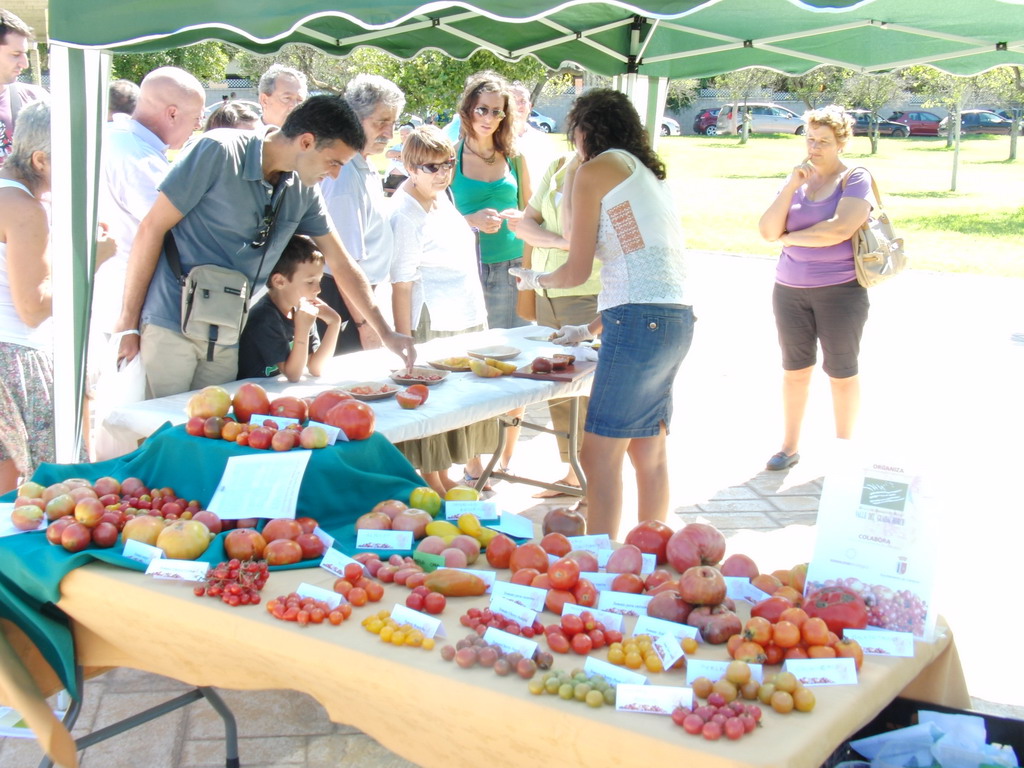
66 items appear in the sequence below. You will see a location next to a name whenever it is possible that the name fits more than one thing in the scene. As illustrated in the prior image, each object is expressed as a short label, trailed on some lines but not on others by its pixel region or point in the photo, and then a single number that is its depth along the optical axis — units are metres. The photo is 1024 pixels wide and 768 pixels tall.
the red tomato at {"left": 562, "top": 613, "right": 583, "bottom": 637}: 1.88
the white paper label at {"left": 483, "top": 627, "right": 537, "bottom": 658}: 1.81
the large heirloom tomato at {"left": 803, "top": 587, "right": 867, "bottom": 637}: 1.90
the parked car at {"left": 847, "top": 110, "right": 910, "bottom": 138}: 37.47
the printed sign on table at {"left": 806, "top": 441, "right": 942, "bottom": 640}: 1.89
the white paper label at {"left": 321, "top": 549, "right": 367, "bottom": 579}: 2.21
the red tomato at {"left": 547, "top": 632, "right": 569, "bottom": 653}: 1.86
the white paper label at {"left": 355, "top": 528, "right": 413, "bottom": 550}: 2.32
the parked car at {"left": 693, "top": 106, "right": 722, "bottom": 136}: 38.16
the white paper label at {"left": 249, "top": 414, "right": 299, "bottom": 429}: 2.68
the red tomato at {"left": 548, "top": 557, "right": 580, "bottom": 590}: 2.05
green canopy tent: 3.04
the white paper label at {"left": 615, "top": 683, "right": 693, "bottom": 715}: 1.64
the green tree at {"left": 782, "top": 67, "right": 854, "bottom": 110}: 30.64
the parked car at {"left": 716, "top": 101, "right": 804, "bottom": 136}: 36.41
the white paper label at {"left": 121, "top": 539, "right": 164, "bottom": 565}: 2.21
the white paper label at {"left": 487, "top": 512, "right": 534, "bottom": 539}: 2.49
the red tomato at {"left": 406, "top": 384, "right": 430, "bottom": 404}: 3.26
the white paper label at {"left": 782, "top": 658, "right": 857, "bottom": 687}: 1.74
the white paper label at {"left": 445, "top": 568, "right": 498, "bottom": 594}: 2.17
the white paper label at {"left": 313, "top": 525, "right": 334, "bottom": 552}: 2.35
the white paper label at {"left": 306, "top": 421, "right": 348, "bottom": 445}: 2.65
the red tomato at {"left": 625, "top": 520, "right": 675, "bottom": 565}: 2.31
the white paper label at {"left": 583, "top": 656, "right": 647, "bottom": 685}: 1.71
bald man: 4.17
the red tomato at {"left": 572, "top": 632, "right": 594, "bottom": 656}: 1.85
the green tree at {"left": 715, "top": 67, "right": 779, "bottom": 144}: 31.30
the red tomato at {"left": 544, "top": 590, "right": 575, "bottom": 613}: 2.03
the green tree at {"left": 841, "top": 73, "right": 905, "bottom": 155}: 26.59
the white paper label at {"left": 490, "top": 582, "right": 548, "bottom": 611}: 2.03
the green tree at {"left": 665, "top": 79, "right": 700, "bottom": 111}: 37.03
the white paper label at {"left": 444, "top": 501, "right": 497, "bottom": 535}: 2.51
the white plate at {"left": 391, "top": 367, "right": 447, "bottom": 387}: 3.50
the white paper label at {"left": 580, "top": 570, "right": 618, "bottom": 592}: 2.15
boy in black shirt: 3.46
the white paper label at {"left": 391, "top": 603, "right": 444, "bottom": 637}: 1.92
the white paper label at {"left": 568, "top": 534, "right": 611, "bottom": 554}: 2.36
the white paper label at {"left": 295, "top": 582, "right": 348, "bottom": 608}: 2.03
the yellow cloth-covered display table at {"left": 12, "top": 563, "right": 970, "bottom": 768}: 1.60
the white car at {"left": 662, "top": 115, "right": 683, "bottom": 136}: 36.53
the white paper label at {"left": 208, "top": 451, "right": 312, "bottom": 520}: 2.38
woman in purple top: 4.48
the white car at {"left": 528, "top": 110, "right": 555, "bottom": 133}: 29.69
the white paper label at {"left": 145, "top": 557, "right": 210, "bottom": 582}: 2.13
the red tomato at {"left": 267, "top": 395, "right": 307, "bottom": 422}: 2.77
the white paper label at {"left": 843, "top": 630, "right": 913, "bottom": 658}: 1.86
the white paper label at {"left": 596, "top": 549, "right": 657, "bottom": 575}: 2.23
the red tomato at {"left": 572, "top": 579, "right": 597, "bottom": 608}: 2.04
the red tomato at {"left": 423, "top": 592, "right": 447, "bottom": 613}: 2.01
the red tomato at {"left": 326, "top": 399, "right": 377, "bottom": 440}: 2.71
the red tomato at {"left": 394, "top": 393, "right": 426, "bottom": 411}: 3.22
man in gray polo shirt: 3.16
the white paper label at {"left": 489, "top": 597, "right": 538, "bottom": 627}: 1.95
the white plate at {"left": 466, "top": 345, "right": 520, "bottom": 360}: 3.88
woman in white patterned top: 3.19
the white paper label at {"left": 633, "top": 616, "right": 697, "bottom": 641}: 1.88
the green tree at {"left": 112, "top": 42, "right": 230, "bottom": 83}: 23.09
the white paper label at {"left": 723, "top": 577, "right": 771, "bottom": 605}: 2.09
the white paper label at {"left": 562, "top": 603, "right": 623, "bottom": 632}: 1.94
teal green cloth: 2.23
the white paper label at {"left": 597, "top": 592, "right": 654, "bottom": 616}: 2.03
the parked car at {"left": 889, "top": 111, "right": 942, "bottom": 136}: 37.84
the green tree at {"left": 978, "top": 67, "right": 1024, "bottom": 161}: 22.55
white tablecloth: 3.06
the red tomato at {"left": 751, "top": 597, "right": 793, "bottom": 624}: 1.91
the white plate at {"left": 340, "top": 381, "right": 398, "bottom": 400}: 3.29
